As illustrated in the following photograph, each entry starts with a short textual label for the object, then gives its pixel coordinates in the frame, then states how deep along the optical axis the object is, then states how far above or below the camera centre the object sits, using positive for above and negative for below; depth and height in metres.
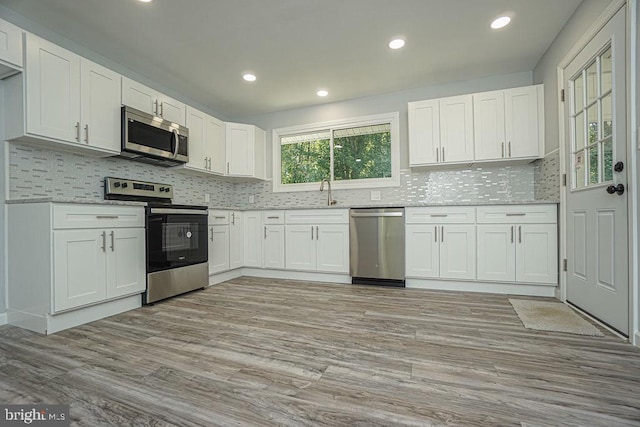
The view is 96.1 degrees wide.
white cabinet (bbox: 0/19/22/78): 1.99 +1.19
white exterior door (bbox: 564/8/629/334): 1.87 +0.27
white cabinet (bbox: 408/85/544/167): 3.16 +1.00
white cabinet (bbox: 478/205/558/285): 2.82 -0.31
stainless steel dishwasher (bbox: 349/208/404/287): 3.35 -0.38
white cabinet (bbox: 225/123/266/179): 4.24 +0.98
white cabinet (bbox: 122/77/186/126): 2.85 +1.23
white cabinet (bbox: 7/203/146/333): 2.04 -0.37
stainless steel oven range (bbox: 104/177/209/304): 2.71 -0.26
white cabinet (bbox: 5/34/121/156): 2.13 +0.93
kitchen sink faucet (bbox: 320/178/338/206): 4.23 +0.28
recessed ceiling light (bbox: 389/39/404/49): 2.76 +1.67
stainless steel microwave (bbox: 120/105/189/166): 2.77 +0.81
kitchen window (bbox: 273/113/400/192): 4.04 +0.91
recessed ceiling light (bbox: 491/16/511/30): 2.47 +1.68
